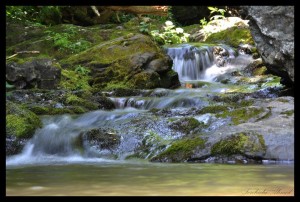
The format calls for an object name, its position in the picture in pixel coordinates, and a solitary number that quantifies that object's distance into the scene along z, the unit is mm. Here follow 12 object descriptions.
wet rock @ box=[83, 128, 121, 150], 5918
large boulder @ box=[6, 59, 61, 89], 9870
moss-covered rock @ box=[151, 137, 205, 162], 5109
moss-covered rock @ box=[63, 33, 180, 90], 10758
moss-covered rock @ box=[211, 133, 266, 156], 4938
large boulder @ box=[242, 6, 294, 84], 6172
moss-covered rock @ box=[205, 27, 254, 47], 15077
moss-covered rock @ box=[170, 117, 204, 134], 6118
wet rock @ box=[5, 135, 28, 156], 5992
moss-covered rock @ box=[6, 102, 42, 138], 6262
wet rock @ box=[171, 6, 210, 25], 21172
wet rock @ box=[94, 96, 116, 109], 8709
